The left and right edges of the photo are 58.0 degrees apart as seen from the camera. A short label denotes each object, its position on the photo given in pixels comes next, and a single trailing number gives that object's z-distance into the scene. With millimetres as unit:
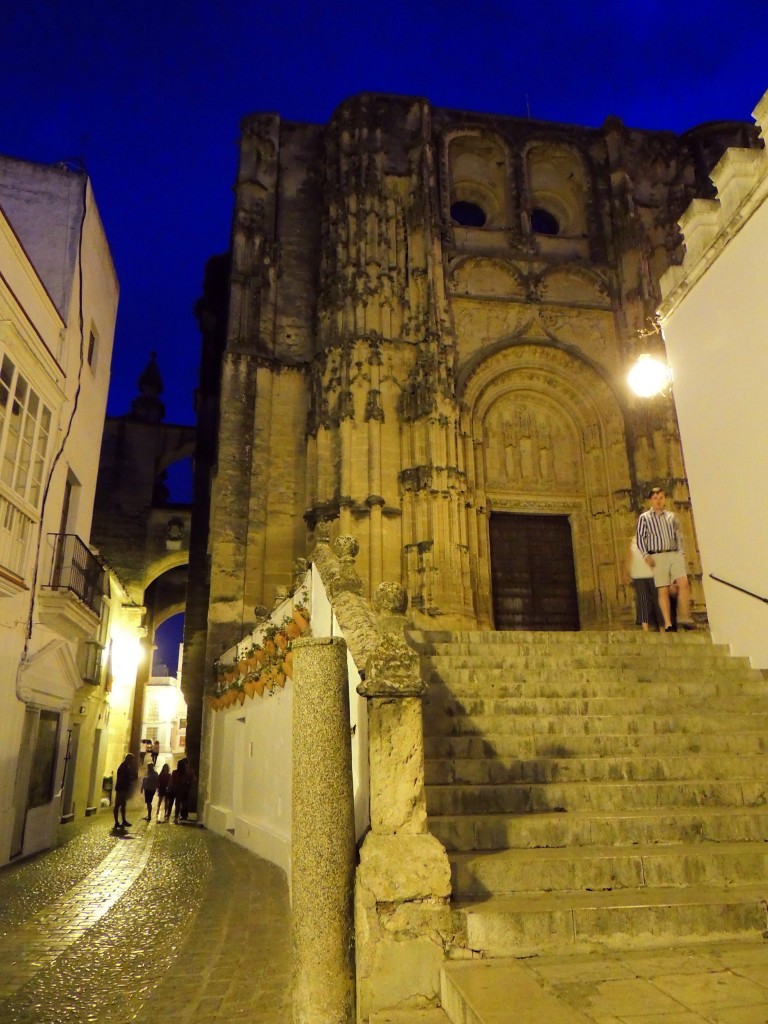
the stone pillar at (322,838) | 3646
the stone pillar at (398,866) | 3535
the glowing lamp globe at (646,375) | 8125
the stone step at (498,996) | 2881
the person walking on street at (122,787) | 13875
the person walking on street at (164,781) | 17172
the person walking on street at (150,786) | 17109
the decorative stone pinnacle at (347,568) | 6363
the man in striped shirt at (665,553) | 8883
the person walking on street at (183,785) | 15445
